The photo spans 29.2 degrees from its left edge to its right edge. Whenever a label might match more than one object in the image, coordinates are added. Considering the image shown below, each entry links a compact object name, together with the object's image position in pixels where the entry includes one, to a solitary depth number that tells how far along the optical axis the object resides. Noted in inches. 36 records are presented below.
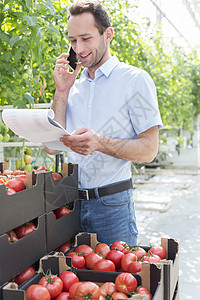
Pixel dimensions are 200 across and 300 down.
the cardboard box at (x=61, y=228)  49.1
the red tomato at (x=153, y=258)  48.6
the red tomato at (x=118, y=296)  40.1
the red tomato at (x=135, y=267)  47.5
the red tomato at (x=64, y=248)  54.2
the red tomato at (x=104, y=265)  47.9
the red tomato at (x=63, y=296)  42.4
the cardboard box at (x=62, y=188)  49.5
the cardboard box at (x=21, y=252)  39.7
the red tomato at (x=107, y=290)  41.6
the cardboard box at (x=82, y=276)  37.6
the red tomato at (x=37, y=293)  39.6
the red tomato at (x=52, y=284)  41.9
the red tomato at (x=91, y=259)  49.3
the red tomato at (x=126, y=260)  48.8
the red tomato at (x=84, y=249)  51.4
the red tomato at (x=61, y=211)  54.5
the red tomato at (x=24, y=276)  44.0
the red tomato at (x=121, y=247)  53.2
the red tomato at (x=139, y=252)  51.4
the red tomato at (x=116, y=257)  50.7
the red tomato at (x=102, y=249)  52.4
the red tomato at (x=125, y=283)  41.5
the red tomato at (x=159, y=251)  52.0
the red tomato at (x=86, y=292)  40.0
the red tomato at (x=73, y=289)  41.6
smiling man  56.1
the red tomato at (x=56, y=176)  53.3
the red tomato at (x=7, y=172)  56.5
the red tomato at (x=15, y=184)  46.1
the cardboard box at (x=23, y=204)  40.4
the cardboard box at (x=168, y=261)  44.6
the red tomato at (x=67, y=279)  44.0
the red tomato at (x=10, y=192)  43.6
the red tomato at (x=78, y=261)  49.4
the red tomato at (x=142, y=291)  41.6
